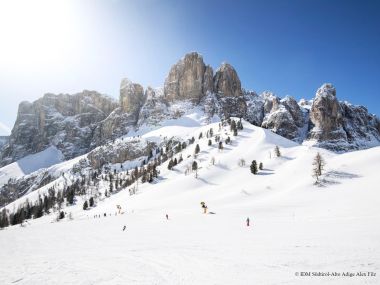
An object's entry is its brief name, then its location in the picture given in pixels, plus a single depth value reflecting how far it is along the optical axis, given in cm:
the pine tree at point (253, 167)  12301
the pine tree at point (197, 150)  17938
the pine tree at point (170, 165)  16649
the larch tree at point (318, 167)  9302
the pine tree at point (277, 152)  14160
